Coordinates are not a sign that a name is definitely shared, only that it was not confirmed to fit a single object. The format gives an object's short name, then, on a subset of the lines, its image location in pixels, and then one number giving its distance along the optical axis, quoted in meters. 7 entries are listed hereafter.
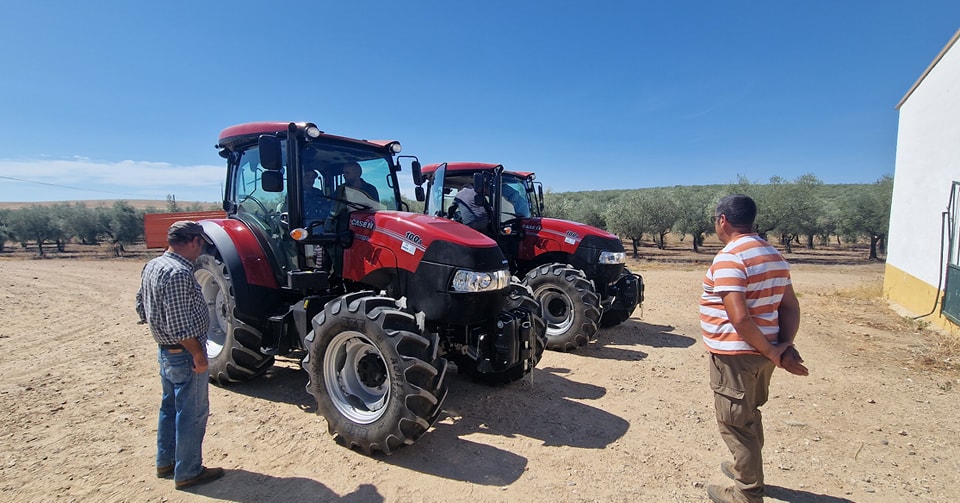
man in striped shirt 2.54
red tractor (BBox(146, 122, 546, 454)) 3.33
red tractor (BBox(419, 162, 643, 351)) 6.14
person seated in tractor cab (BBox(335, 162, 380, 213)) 4.48
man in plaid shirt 2.80
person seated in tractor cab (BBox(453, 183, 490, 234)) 6.45
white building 7.89
